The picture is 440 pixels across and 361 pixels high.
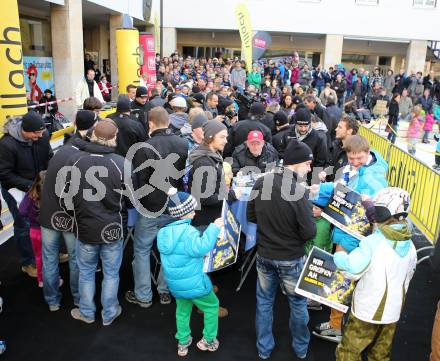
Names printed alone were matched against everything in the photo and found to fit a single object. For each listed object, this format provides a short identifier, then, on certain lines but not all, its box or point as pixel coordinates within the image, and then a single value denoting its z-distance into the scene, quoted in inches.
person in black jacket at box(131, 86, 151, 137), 252.5
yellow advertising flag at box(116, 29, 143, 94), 455.8
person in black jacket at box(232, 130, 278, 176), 199.5
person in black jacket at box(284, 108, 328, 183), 231.6
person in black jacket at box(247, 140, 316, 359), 126.7
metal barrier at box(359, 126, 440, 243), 230.2
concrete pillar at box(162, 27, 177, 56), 1101.7
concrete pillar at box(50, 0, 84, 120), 543.2
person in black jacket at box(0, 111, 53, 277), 173.5
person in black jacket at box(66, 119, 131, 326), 142.5
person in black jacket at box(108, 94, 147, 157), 211.5
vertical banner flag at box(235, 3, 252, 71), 600.1
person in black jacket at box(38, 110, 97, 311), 150.6
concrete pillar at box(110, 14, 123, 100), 767.7
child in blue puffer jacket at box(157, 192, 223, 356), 129.5
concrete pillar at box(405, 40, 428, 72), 1095.6
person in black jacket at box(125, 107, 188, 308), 160.2
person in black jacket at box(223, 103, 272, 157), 239.9
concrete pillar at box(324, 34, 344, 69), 1074.7
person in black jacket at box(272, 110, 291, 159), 249.0
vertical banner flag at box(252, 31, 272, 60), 780.6
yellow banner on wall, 232.8
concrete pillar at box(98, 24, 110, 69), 952.9
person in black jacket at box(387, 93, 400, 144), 632.4
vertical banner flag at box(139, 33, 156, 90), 540.4
